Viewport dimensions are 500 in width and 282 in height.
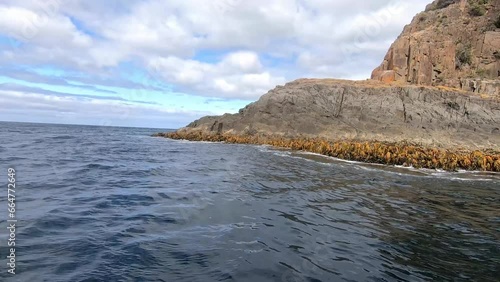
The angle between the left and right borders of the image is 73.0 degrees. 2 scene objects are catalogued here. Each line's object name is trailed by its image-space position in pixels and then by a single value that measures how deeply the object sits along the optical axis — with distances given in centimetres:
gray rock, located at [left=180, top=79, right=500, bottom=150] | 3959
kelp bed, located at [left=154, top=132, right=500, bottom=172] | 2498
